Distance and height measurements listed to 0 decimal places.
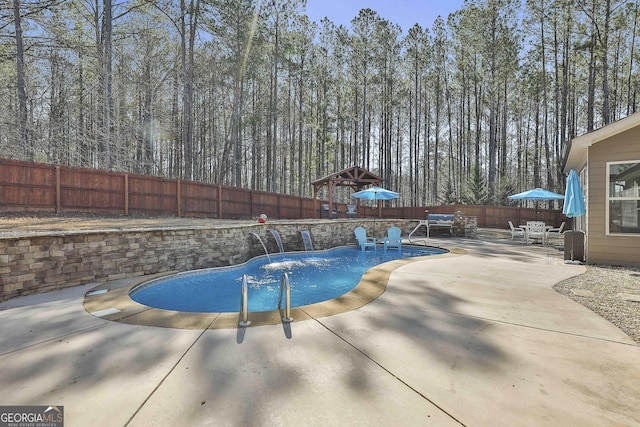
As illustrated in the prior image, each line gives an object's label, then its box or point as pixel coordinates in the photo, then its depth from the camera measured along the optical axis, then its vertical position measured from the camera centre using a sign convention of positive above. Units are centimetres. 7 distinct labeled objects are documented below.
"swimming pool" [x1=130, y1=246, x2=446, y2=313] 450 -150
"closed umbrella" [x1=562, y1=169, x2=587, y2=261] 630 +31
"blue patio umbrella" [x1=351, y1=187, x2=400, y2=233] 1262 +86
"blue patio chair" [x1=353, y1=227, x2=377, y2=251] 1043 -92
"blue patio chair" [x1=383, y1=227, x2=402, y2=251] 1002 -95
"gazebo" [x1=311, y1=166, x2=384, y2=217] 1566 +197
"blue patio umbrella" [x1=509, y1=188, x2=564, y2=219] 1136 +77
